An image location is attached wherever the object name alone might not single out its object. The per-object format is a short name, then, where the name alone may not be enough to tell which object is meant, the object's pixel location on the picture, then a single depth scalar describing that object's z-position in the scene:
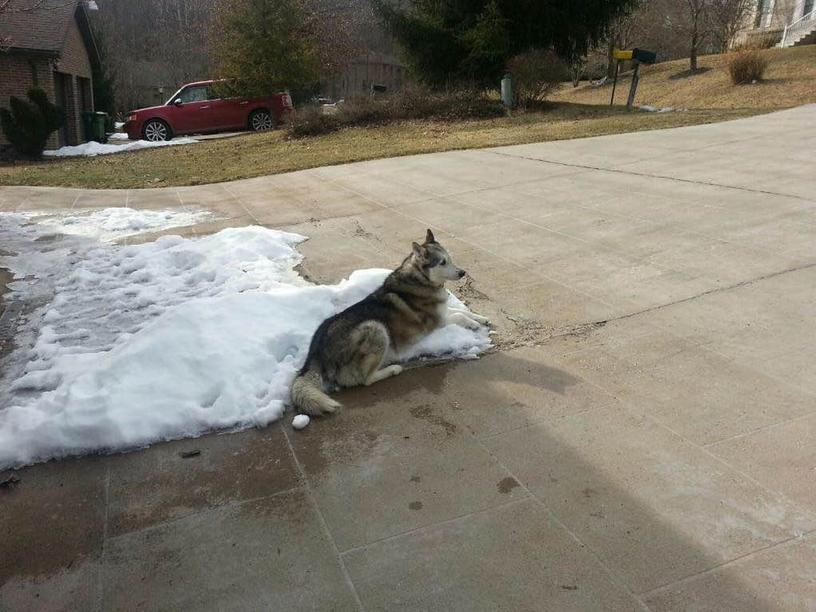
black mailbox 19.81
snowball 3.91
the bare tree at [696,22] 30.06
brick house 21.31
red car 23.80
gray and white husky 4.32
